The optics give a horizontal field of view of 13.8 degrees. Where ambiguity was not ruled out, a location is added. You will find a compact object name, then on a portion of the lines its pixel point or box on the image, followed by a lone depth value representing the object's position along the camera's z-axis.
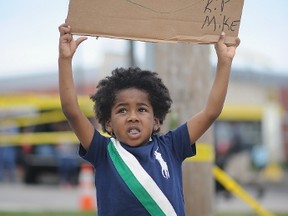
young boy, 5.63
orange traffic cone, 20.73
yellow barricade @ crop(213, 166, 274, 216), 12.14
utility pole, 10.12
